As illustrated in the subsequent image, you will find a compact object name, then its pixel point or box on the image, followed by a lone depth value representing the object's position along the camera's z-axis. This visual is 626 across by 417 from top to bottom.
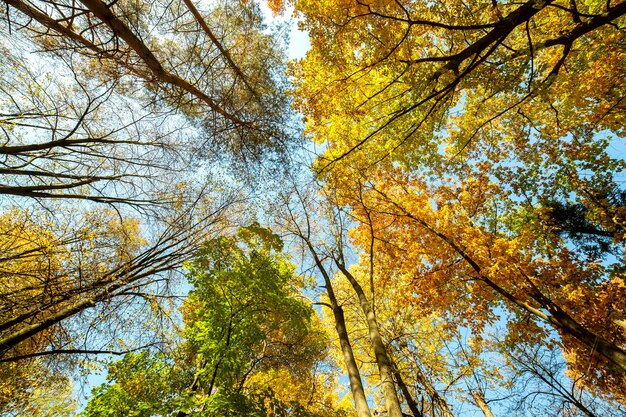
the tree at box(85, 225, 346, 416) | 4.54
